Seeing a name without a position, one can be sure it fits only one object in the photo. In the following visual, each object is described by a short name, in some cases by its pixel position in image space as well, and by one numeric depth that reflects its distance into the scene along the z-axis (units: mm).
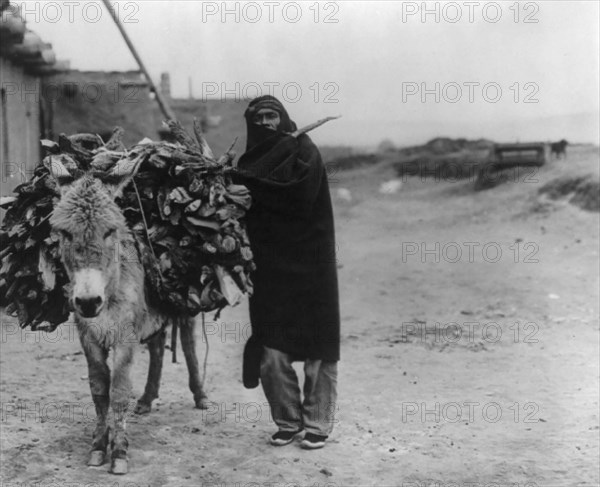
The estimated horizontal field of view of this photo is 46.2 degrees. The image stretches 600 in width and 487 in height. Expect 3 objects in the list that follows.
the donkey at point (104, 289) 3535
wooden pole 6781
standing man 4297
